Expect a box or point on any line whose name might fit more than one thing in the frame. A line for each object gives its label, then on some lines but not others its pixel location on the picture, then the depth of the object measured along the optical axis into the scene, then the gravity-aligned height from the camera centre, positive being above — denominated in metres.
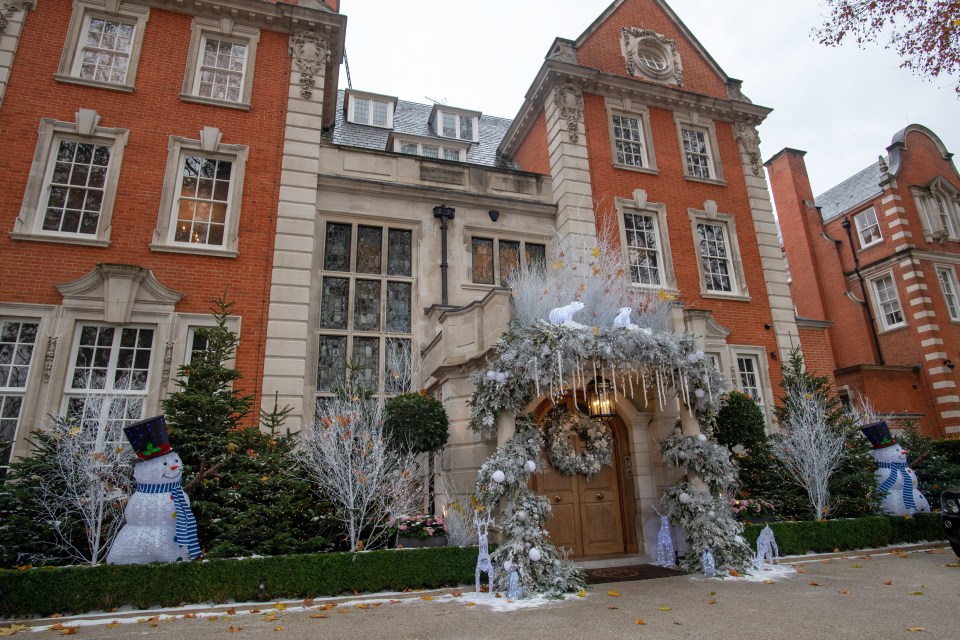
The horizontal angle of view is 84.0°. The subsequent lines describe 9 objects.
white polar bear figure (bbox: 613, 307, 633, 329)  8.77 +2.58
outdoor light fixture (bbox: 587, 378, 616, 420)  10.14 +1.48
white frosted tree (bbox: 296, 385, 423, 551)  8.25 +0.27
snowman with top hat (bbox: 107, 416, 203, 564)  7.21 -0.10
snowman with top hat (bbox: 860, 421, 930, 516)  11.16 -0.07
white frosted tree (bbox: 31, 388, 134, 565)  7.57 +0.19
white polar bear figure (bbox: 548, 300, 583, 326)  8.71 +2.69
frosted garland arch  7.85 +1.27
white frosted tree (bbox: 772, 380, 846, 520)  10.80 +0.57
